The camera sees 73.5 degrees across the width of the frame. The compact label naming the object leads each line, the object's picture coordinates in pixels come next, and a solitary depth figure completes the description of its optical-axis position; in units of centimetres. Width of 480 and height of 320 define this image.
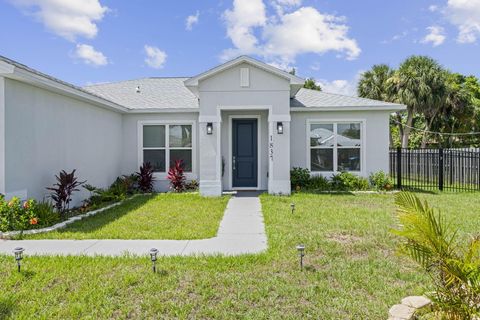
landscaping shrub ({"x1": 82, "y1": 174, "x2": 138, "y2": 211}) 980
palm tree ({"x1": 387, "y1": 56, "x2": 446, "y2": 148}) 2583
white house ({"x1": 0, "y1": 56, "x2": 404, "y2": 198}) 845
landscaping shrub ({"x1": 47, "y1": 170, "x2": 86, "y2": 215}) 817
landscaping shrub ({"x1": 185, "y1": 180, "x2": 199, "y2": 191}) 1263
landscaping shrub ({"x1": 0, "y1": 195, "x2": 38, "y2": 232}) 648
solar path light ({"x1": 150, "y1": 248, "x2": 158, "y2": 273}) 440
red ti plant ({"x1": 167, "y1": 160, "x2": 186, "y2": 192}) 1234
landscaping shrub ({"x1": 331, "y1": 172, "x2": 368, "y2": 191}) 1233
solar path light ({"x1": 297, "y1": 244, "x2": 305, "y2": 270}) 449
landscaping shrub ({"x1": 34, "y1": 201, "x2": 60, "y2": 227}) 699
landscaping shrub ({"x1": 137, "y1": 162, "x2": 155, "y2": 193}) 1251
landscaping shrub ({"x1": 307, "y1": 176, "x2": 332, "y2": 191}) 1233
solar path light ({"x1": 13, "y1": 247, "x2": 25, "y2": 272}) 431
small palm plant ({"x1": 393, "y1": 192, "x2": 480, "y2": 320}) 259
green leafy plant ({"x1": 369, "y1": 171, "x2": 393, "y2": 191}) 1241
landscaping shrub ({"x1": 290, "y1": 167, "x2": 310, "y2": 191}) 1228
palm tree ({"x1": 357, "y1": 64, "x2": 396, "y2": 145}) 2905
